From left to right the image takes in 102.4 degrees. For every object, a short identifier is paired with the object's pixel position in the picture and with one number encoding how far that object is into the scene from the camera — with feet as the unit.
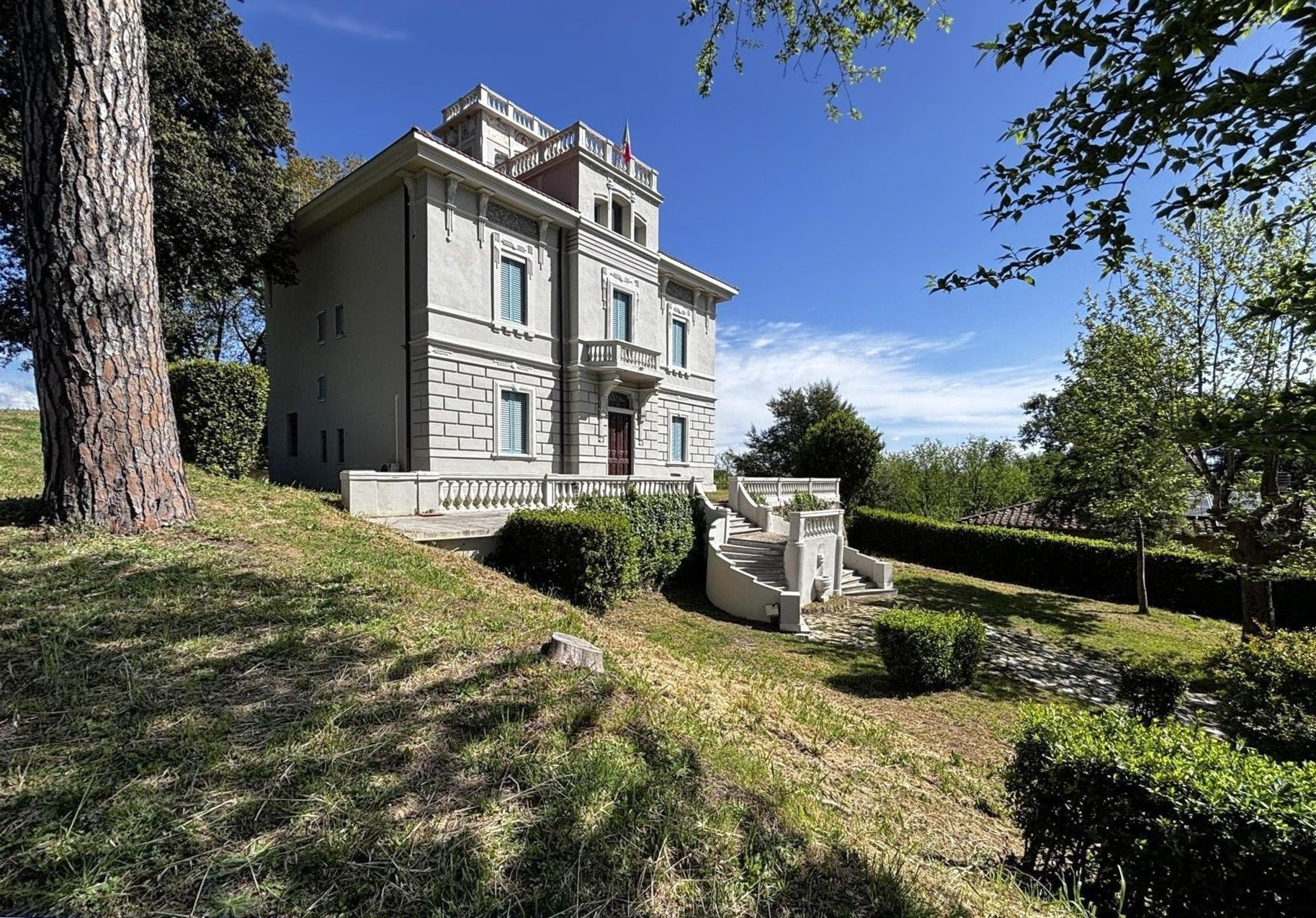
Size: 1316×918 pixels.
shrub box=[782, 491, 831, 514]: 61.82
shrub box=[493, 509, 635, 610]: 31.58
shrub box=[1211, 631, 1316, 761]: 19.03
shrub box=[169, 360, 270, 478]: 34.58
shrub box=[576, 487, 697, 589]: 42.63
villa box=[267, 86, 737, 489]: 45.44
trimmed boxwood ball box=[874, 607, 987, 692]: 26.58
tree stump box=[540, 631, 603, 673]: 12.94
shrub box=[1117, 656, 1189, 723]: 24.17
